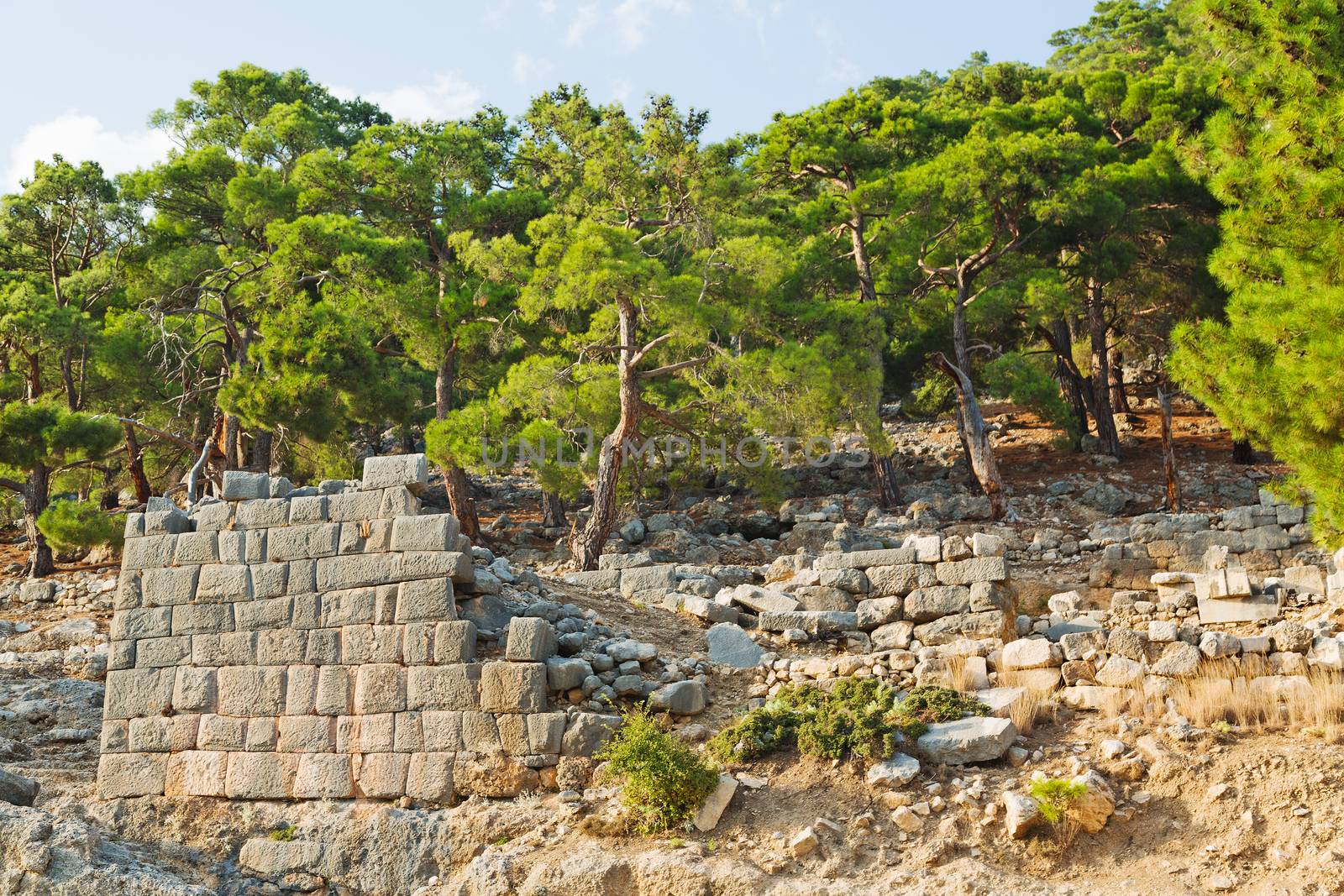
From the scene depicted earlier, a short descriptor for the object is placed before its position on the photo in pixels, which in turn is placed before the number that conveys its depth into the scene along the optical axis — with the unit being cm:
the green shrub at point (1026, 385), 2169
